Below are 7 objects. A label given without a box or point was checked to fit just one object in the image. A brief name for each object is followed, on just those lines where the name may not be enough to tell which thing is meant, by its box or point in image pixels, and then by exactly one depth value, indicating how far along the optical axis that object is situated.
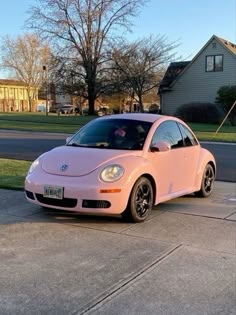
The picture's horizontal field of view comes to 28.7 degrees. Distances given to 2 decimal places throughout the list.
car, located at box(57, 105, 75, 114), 69.15
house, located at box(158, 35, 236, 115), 38.28
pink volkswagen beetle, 5.80
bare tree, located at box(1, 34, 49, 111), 85.69
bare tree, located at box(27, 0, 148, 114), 43.31
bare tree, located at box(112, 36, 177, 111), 42.66
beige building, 90.25
